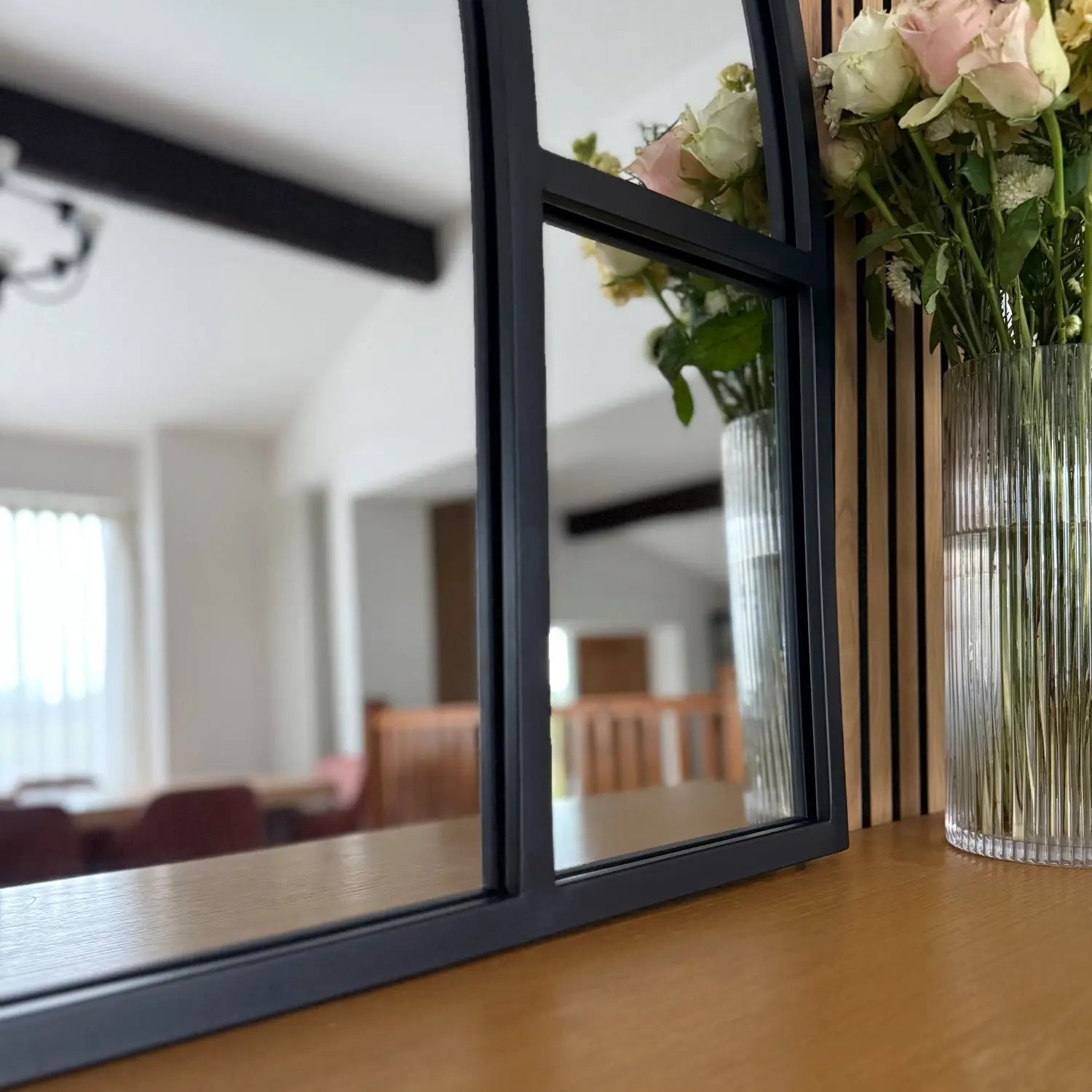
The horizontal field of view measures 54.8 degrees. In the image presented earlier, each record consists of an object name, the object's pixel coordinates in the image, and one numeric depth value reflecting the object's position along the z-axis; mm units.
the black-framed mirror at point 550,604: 433
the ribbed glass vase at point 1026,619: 635
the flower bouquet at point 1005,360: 621
